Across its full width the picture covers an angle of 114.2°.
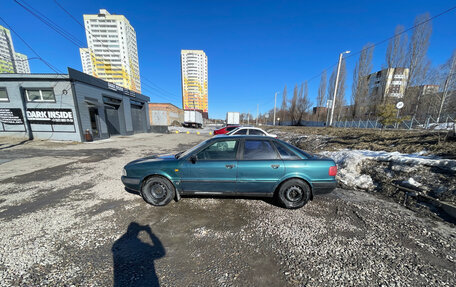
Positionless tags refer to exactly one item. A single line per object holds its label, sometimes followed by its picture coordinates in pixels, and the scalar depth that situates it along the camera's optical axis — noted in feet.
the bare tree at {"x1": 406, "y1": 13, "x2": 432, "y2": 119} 69.17
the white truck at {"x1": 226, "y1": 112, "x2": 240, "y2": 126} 86.34
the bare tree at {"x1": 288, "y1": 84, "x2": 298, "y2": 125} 139.85
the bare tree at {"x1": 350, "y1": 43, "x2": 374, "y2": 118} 86.28
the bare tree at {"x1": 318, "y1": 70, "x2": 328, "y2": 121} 117.50
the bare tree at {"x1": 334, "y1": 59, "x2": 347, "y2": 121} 99.64
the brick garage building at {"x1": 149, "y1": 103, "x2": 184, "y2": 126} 98.68
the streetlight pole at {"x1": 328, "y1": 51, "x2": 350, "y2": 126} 52.34
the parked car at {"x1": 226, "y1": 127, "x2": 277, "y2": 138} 27.78
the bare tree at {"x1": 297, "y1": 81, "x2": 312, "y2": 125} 133.99
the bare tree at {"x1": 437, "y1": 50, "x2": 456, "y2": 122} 67.42
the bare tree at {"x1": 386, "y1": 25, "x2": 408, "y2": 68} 71.61
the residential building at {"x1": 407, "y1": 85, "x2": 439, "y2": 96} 74.08
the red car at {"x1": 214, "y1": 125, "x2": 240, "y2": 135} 37.44
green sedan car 9.61
